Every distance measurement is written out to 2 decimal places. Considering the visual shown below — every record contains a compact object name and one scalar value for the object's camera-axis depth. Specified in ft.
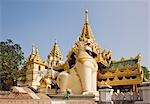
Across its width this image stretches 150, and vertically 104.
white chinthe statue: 43.27
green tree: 53.36
